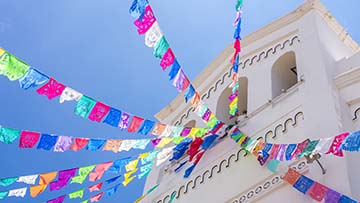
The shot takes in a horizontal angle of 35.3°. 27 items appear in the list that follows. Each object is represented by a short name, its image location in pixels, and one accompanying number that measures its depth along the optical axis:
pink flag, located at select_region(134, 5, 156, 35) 5.93
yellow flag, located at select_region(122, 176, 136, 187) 7.56
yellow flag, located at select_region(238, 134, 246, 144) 7.35
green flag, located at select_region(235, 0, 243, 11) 7.26
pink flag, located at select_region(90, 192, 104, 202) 7.42
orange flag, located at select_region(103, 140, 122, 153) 6.89
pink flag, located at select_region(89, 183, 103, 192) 7.38
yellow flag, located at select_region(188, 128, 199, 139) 7.56
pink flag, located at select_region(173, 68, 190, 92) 6.67
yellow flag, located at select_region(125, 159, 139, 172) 7.28
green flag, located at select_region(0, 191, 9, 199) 6.76
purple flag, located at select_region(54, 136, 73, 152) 6.48
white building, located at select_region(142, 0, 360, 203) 6.42
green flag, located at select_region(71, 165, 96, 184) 6.92
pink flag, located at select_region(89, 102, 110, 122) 6.31
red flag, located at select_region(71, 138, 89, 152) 6.62
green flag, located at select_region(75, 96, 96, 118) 6.23
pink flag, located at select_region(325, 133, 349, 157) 5.10
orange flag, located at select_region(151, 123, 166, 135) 6.99
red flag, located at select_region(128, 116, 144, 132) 6.69
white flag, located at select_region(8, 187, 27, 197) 6.87
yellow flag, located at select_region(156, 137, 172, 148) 7.43
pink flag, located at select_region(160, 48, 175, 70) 6.37
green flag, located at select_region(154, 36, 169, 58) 6.23
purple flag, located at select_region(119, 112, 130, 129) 6.57
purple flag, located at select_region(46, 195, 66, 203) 7.00
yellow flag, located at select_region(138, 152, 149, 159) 7.33
